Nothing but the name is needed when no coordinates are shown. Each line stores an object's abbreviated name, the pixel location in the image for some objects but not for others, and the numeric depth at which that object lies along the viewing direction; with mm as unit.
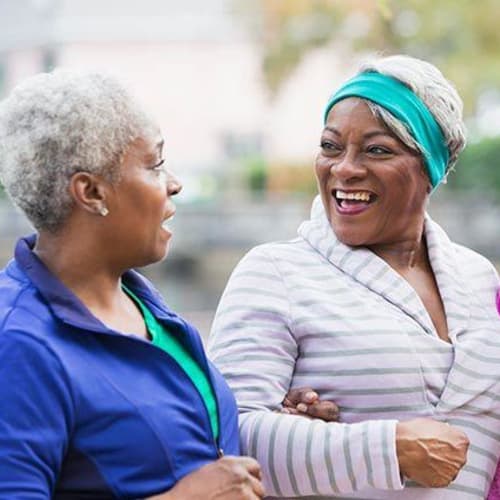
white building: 24016
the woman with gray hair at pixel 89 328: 1762
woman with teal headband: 2195
